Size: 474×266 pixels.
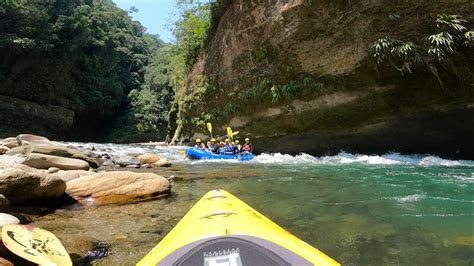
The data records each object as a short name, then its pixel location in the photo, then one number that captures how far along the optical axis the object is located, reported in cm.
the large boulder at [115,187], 562
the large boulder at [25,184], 461
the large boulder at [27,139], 1110
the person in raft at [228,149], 1406
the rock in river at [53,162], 714
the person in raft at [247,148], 1390
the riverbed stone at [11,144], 1095
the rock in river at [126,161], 1111
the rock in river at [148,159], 1167
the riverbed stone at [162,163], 1130
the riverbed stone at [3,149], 966
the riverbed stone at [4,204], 416
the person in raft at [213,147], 1461
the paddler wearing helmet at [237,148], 1395
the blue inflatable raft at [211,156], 1357
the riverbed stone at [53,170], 707
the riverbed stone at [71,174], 648
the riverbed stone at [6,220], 327
